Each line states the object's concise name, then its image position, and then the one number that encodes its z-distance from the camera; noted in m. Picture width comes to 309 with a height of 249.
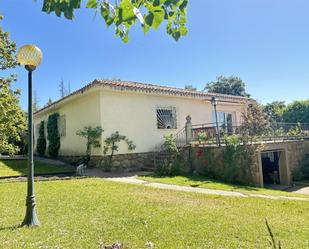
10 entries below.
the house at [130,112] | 14.94
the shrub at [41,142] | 22.72
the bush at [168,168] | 13.56
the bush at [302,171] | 15.77
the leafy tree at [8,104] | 13.09
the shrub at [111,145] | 14.43
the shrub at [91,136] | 14.33
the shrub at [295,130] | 17.66
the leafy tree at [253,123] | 13.21
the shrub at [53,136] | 19.86
